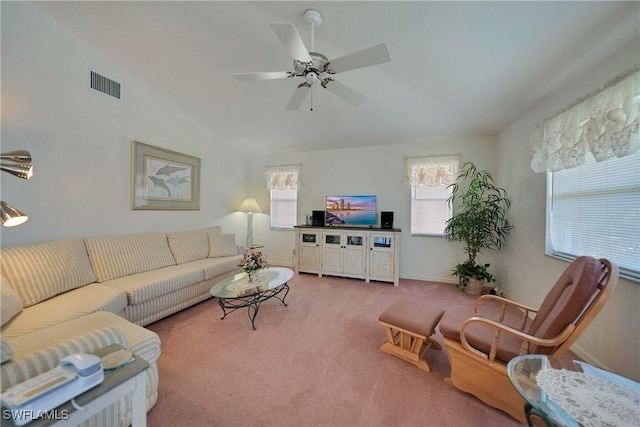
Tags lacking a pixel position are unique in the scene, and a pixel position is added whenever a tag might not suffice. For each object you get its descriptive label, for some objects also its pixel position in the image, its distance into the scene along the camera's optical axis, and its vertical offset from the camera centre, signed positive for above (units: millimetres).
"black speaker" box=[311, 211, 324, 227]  4543 -154
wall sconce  1410 +212
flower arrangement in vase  2732 -625
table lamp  4895 -29
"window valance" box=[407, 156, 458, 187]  3916 +709
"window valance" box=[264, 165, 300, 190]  4922 +678
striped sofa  1204 -781
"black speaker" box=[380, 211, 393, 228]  4148 -132
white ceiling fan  1521 +1082
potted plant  3412 -146
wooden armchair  1327 -794
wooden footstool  1910 -952
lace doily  957 -805
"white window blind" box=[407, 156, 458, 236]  3939 +373
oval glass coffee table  2463 -866
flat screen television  4363 +13
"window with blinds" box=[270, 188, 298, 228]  5074 +32
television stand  3938 -721
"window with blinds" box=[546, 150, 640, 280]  1697 +36
